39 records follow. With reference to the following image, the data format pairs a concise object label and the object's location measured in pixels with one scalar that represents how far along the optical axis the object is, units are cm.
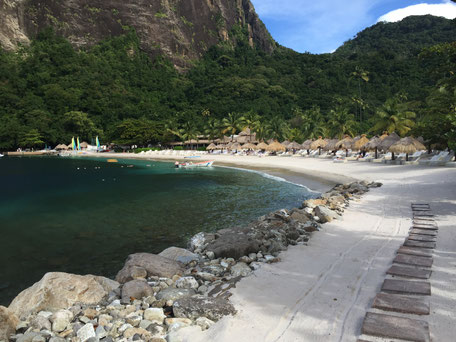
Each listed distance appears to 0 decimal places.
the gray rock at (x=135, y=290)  480
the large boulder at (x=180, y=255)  671
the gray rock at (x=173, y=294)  462
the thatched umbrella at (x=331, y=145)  3769
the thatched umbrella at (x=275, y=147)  4800
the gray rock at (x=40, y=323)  408
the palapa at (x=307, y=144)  4350
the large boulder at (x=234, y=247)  650
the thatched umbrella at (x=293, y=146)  4542
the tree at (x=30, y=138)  7375
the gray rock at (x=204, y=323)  372
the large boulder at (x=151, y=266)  582
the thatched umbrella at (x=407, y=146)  2481
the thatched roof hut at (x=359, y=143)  3334
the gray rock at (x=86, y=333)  374
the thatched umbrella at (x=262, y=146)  4968
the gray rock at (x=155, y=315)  403
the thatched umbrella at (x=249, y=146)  5375
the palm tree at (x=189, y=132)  6900
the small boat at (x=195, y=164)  3909
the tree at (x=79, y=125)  8188
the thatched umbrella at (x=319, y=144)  4100
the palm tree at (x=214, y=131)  6794
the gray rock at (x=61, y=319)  407
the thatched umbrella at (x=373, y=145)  2980
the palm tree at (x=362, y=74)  6885
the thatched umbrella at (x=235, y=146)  5635
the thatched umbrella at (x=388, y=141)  2786
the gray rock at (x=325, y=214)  880
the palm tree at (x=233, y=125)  6694
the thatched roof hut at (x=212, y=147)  6010
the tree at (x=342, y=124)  4681
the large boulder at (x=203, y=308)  391
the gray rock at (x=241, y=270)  534
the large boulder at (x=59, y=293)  463
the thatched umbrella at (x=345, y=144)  3598
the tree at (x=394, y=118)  3372
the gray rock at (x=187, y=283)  512
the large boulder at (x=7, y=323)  390
